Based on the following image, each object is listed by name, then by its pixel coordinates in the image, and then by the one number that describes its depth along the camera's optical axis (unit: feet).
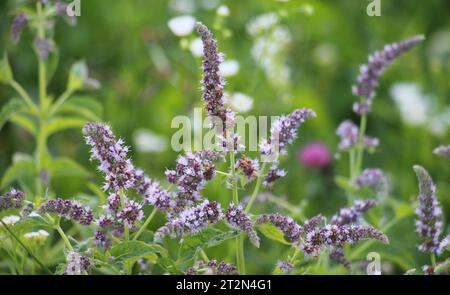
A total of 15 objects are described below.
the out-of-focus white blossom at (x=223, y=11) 3.75
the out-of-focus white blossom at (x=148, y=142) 4.53
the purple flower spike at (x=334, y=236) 2.79
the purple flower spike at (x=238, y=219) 2.81
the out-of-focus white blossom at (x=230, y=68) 4.10
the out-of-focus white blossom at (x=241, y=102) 3.97
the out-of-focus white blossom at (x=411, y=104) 4.84
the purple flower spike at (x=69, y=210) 2.79
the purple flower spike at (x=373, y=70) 3.30
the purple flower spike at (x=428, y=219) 2.94
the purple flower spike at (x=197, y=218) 2.81
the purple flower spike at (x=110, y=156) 2.80
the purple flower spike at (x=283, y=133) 2.89
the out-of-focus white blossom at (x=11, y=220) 2.99
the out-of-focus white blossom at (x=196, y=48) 3.82
